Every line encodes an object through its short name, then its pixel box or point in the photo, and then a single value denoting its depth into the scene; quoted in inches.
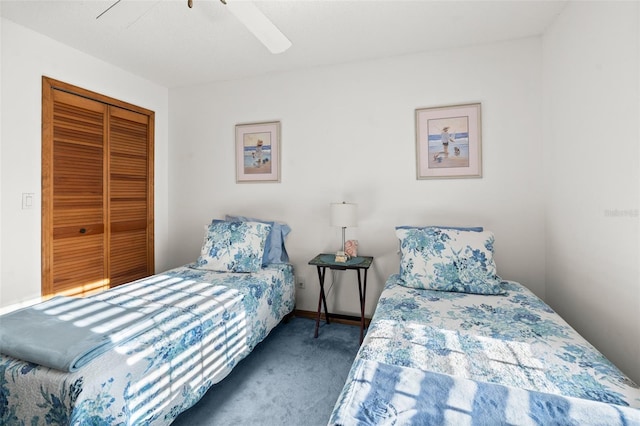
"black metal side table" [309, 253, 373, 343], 98.3
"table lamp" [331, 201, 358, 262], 101.7
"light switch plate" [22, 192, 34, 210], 88.3
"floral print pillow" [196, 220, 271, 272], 103.0
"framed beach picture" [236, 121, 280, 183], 122.4
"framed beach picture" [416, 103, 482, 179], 100.3
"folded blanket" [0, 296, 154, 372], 47.7
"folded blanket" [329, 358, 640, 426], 33.7
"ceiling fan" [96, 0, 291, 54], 62.3
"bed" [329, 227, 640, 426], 34.9
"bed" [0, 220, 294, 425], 46.2
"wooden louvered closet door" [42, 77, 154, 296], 95.3
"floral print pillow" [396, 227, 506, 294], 81.1
